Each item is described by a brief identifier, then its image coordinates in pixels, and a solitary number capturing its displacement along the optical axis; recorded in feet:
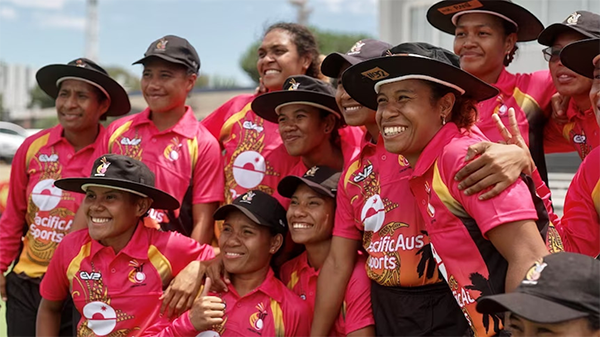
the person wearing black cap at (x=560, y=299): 7.06
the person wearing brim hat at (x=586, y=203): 10.09
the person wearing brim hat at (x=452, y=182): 8.67
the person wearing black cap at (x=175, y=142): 15.35
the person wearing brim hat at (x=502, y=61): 13.83
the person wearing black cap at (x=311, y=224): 13.47
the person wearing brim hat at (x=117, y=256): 13.52
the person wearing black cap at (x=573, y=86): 12.80
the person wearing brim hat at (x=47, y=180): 16.39
